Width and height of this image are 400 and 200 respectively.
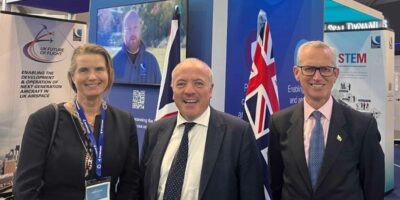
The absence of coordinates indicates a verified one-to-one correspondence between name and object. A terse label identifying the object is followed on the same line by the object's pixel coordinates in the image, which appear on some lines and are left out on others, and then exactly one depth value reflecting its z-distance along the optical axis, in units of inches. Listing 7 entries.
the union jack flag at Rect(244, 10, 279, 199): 104.1
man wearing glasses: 66.6
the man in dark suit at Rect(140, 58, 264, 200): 66.2
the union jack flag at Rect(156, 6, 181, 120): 104.3
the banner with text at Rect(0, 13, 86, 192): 136.8
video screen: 114.4
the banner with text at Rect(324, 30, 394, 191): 207.6
